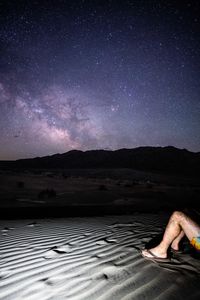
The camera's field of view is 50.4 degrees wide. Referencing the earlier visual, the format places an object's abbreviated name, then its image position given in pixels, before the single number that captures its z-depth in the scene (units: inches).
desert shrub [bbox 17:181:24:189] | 598.8
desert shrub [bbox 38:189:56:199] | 469.7
